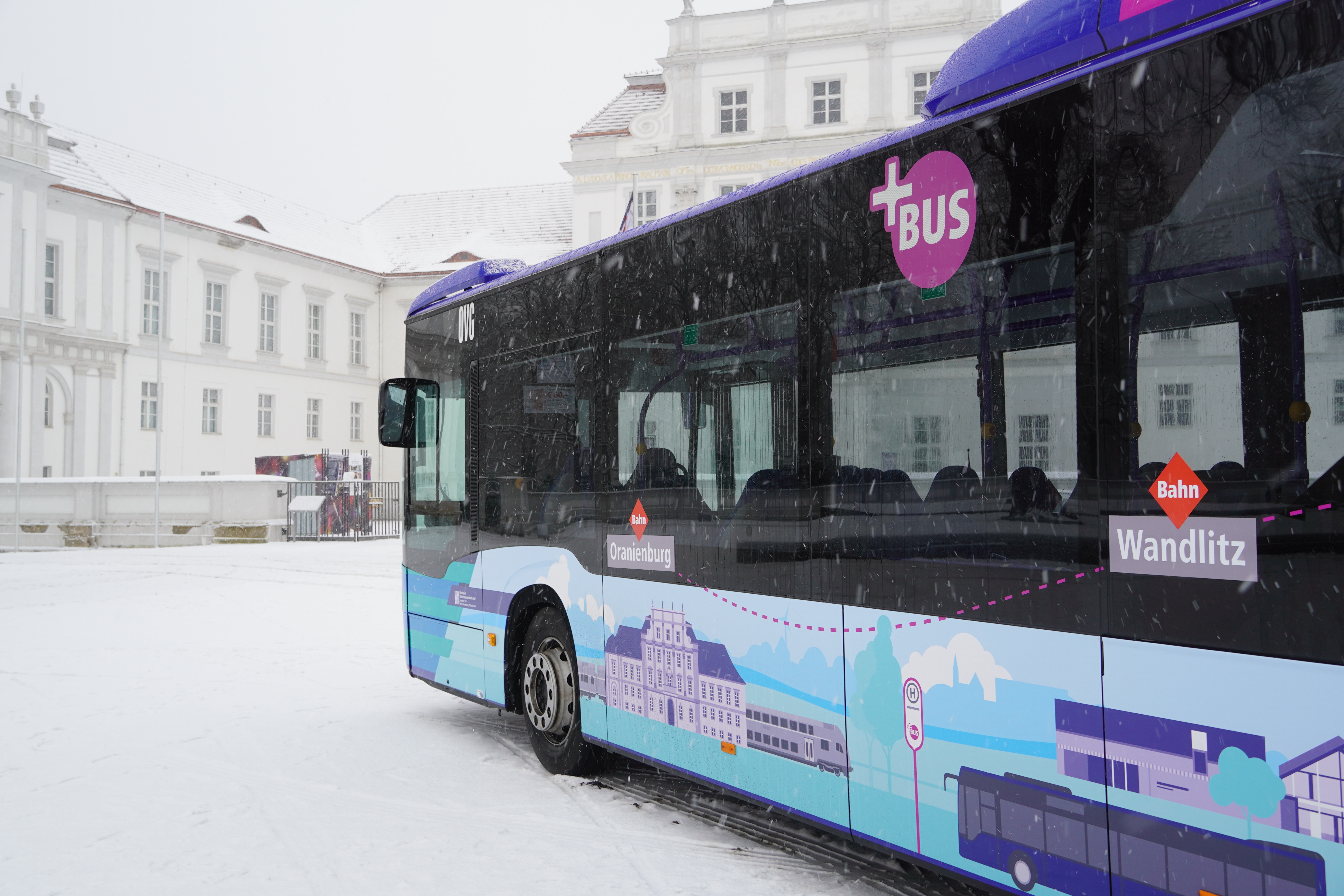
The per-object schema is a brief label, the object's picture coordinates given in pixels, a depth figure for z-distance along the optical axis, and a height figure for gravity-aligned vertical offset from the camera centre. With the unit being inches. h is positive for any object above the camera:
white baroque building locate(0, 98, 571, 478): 1286.9 +273.9
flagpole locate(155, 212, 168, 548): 1159.0 +118.3
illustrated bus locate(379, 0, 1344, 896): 102.5 +2.9
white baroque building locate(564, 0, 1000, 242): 1390.3 +535.3
